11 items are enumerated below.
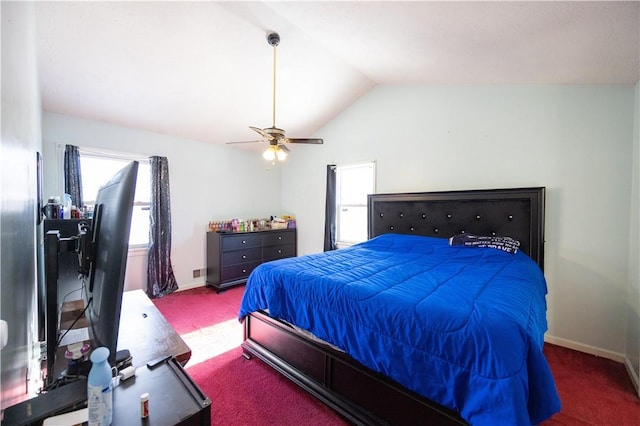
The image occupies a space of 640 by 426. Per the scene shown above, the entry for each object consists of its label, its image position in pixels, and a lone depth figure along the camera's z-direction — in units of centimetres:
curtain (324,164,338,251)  421
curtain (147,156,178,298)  360
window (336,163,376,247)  405
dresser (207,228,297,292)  390
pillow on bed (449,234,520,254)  244
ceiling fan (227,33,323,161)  234
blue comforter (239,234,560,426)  109
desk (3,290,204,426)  67
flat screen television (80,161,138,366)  68
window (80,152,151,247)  321
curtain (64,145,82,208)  297
